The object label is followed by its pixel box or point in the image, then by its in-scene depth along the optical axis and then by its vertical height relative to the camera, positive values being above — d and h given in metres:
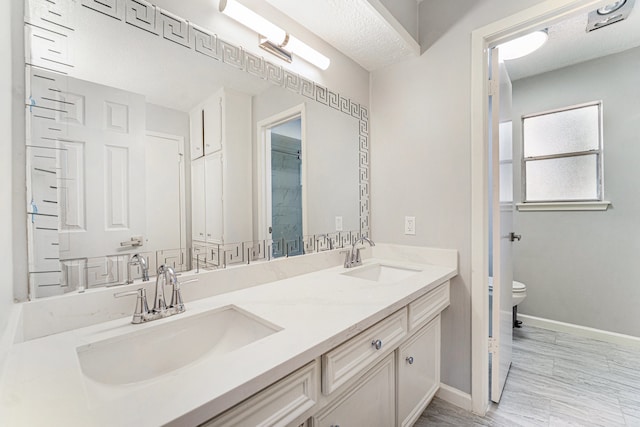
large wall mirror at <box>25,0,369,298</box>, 0.75 +0.24
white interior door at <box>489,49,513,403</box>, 1.49 -0.06
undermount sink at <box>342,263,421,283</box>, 1.55 -0.36
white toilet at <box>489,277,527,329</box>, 2.36 -0.72
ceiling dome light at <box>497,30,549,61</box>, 1.71 +1.10
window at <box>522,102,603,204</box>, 2.34 +0.51
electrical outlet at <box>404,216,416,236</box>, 1.72 -0.08
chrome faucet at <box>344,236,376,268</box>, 1.59 -0.27
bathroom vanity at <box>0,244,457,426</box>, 0.48 -0.33
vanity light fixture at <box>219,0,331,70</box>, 1.09 +0.81
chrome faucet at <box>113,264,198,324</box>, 0.82 -0.28
